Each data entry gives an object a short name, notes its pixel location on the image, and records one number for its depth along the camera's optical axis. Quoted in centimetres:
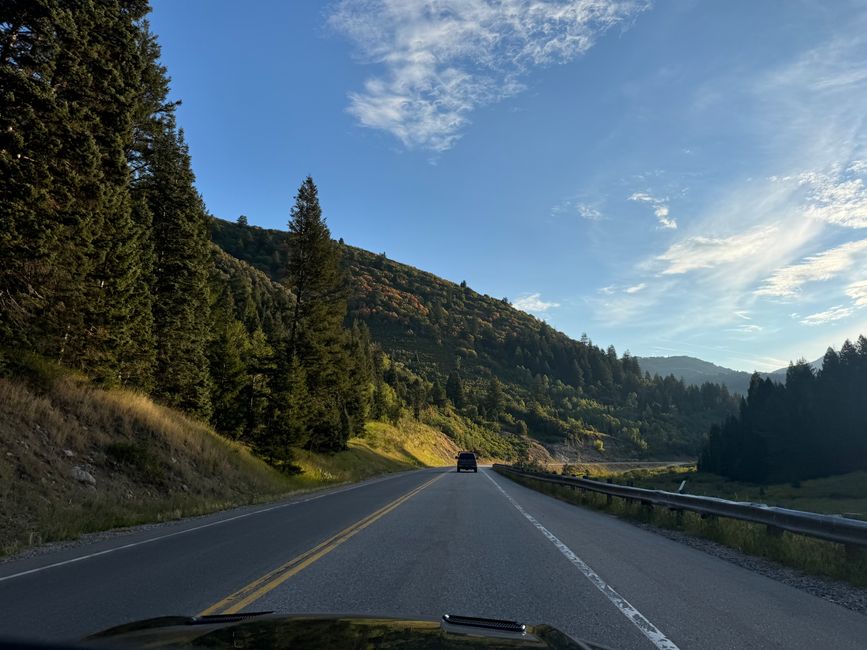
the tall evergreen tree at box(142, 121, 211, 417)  2916
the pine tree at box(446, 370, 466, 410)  13912
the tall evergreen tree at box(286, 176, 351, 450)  3741
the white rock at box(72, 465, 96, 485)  1569
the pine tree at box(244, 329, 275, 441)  3603
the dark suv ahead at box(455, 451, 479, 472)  5259
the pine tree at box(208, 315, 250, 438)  3947
